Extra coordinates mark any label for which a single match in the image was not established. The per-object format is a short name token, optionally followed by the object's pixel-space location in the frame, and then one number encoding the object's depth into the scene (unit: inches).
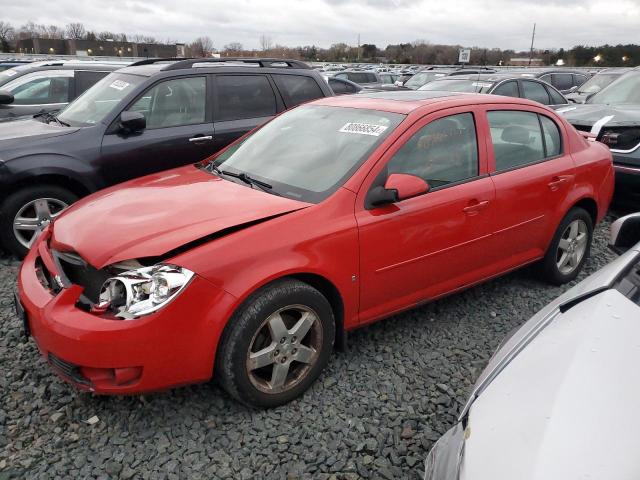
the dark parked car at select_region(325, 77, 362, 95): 452.6
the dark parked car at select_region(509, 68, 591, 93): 589.3
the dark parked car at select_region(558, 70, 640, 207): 218.2
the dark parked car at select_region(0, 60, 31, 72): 586.6
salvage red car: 90.3
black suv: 171.9
